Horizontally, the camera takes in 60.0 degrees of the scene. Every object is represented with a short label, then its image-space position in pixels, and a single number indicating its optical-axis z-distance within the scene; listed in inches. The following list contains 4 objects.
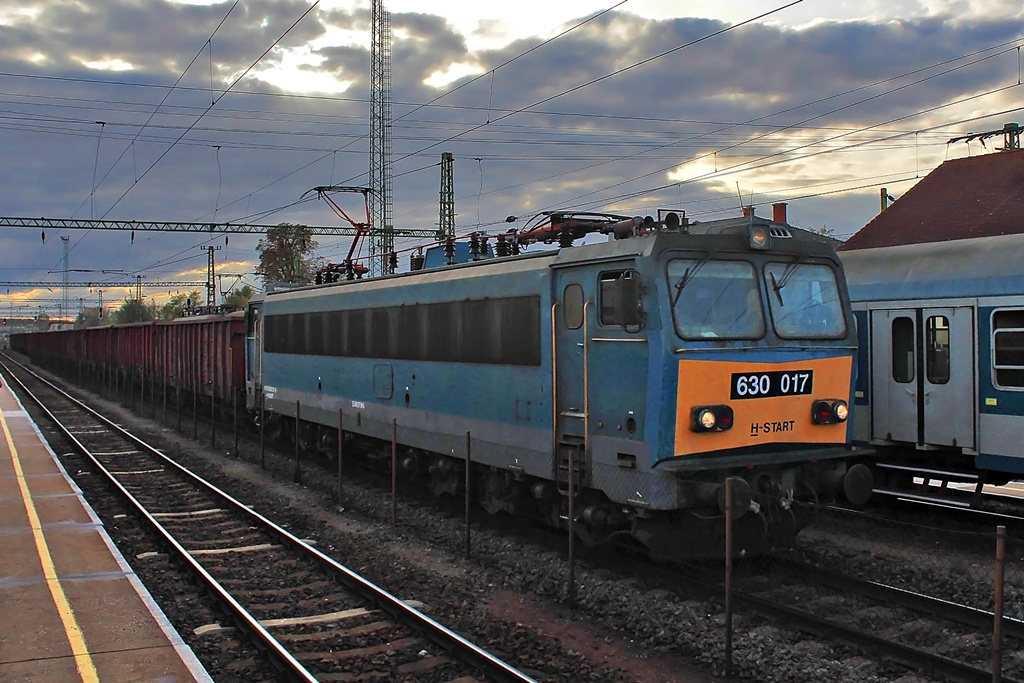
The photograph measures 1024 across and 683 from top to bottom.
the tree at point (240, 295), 3240.7
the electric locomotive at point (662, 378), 334.3
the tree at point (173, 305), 4569.1
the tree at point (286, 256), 2546.8
